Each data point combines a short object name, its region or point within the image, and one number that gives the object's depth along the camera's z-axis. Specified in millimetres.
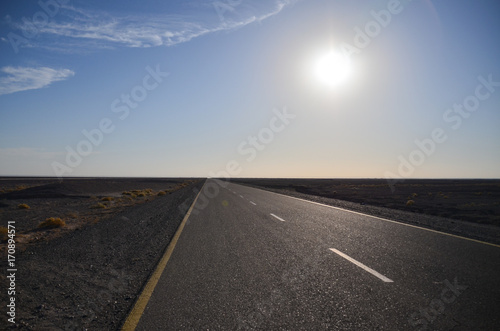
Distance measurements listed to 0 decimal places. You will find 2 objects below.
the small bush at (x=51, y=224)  12891
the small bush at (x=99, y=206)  22094
